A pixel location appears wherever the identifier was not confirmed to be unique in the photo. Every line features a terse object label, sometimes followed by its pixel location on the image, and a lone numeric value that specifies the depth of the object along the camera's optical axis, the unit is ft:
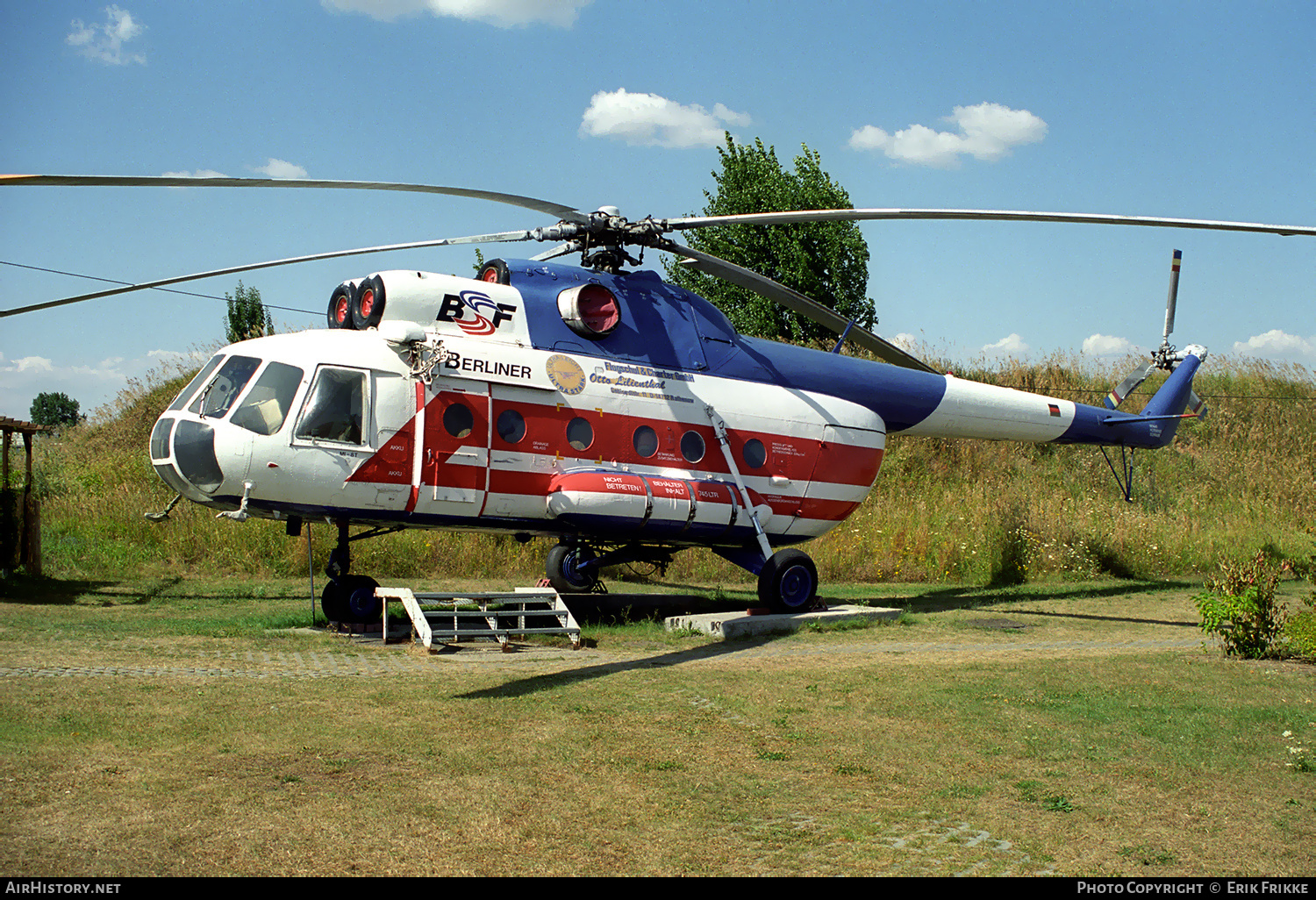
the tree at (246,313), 110.11
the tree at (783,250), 101.71
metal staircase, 34.63
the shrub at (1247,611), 31.91
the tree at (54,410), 158.83
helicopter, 33.50
